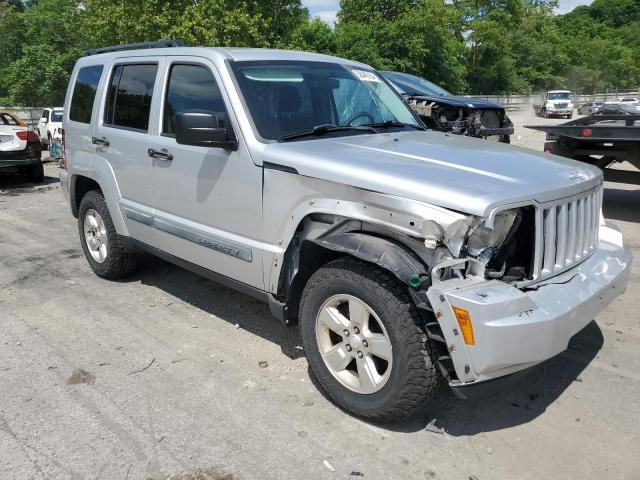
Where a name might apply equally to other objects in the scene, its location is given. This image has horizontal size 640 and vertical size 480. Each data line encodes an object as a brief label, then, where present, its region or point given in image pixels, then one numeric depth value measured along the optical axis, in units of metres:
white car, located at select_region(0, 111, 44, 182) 10.98
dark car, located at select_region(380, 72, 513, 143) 9.95
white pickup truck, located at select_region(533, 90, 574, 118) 41.50
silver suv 2.69
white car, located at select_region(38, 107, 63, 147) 18.34
